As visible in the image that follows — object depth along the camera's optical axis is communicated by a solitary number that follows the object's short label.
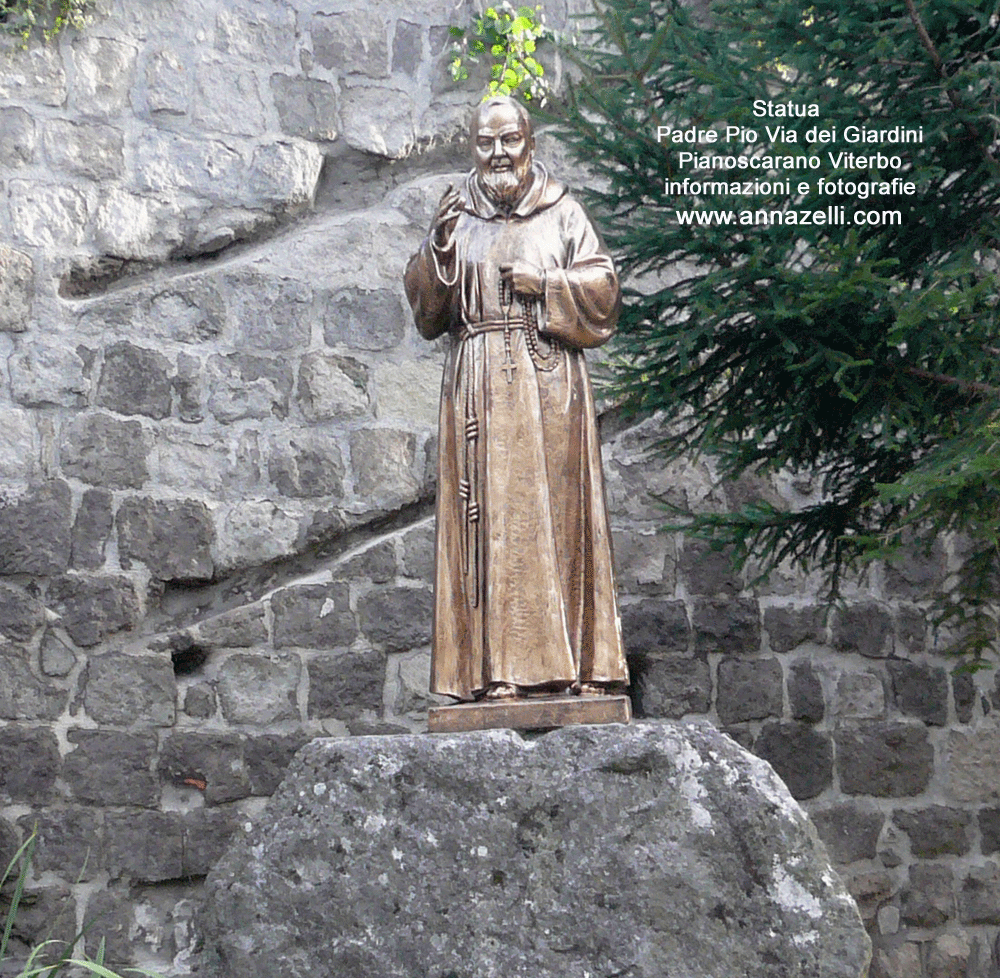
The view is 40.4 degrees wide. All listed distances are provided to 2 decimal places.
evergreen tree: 4.11
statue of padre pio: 3.24
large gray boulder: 2.70
